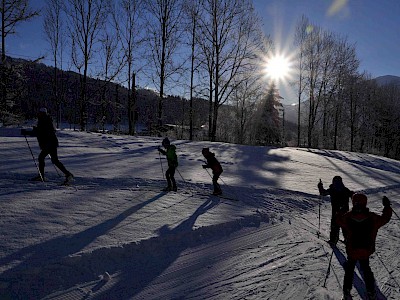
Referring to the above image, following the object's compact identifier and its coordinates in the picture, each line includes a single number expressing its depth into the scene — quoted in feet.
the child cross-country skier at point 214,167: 30.35
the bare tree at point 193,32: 77.56
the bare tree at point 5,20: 57.72
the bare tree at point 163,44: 75.66
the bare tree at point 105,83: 80.94
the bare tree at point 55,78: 90.21
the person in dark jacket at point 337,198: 20.76
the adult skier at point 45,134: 25.49
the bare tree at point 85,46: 72.58
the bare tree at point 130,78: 79.97
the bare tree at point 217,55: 76.95
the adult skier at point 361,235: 13.32
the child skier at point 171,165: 29.63
